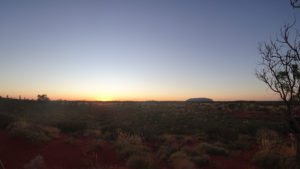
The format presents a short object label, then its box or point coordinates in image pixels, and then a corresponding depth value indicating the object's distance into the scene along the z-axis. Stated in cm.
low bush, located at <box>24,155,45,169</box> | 618
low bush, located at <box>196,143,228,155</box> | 942
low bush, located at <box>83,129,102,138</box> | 1270
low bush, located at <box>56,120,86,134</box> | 1472
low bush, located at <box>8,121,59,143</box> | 985
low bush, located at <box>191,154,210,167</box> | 779
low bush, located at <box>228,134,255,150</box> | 1048
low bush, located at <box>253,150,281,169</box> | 731
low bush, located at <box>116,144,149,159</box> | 865
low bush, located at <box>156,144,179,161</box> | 849
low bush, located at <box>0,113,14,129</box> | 1223
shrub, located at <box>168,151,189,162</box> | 781
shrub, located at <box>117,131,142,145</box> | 1083
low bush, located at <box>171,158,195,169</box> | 688
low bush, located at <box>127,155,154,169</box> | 691
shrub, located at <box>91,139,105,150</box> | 973
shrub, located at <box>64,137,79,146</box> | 1014
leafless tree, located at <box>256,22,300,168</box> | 436
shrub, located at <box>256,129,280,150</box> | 916
